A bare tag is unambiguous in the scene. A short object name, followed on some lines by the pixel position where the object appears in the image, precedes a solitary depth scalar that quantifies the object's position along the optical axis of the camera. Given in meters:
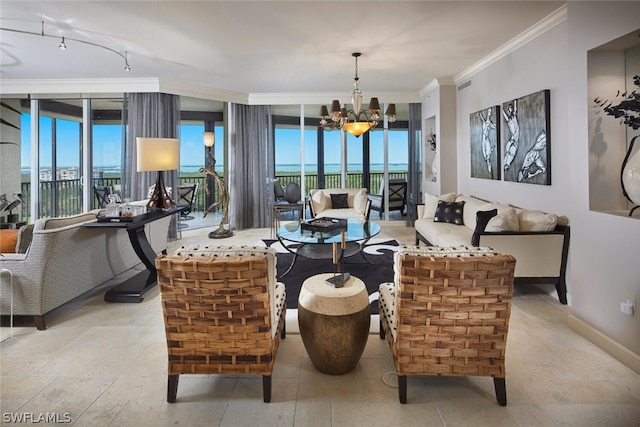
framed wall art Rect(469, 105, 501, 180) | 4.86
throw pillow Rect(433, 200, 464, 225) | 5.07
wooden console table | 3.48
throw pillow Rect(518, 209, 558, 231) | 3.53
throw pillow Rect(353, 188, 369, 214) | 6.58
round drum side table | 2.16
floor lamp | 6.63
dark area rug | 3.83
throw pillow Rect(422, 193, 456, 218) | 5.50
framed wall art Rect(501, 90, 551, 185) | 3.80
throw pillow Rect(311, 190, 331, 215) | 6.65
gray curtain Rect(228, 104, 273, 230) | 7.59
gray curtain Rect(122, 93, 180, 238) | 6.37
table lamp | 3.71
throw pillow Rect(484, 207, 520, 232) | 3.60
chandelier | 4.77
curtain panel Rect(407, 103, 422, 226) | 7.65
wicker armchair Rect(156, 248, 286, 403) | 1.87
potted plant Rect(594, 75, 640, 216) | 2.36
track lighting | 3.79
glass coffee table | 4.14
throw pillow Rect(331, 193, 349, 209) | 6.85
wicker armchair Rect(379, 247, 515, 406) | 1.84
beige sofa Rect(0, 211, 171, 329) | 2.96
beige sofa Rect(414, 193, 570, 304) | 3.51
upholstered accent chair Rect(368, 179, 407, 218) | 7.90
